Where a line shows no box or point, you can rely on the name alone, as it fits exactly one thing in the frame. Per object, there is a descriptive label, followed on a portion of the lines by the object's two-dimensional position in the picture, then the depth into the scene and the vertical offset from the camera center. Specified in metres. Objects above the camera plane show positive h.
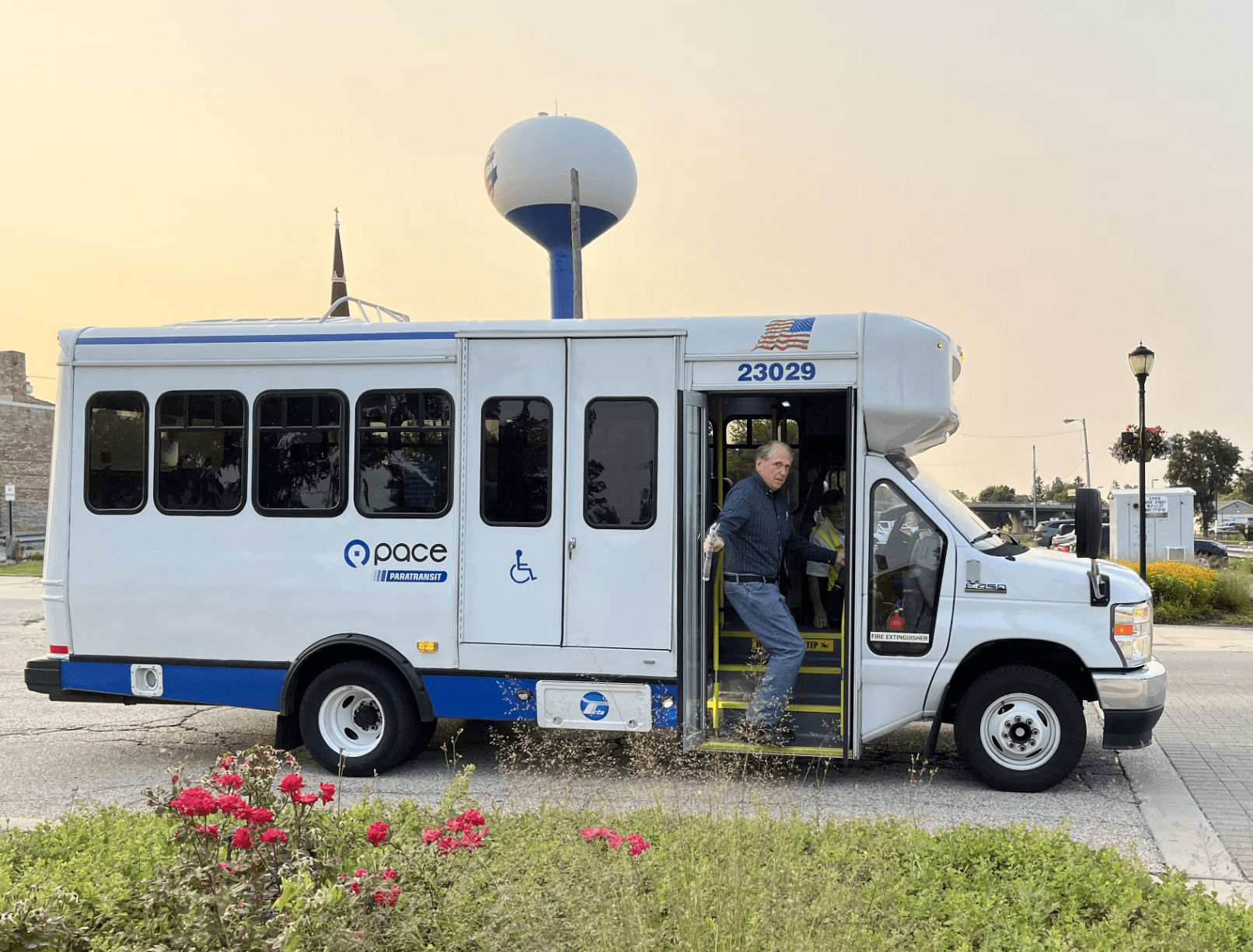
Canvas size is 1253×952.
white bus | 6.99 -0.07
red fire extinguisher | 7.05 -0.47
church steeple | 39.09 +8.91
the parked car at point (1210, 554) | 29.33 -0.23
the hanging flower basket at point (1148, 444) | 24.38 +2.24
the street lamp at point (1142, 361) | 20.94 +3.35
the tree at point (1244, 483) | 86.69 +4.95
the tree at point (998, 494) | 106.74 +4.82
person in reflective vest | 8.02 -0.21
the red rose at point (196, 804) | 3.74 -0.86
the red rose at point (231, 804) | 3.81 -0.87
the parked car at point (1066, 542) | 30.66 +0.11
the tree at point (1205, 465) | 76.81 +5.44
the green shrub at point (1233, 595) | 18.80 -0.79
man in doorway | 7.09 -0.18
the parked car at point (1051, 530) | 45.62 +0.63
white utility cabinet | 25.61 +0.51
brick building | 54.72 +4.74
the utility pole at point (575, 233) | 22.27 +6.00
